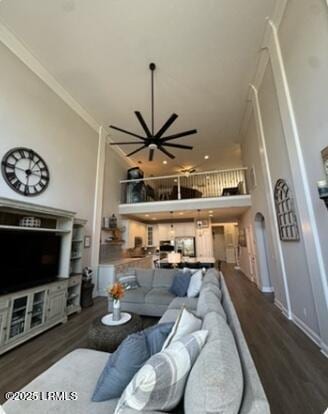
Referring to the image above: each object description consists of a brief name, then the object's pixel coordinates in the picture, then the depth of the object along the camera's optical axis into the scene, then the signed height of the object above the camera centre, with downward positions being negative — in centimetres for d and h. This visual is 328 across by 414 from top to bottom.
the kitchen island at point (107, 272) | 537 -58
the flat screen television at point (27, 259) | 291 -11
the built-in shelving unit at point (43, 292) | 275 -65
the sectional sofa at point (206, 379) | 82 -62
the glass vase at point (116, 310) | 257 -77
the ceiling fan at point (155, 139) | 365 +211
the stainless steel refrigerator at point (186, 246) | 905 +14
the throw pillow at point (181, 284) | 366 -66
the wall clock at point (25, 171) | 335 +146
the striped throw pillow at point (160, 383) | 94 -64
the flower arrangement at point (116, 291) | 261 -53
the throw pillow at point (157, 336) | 145 -65
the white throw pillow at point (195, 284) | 344 -62
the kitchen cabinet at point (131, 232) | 734 +71
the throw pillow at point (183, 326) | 137 -57
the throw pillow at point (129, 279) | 403 -60
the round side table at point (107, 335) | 227 -97
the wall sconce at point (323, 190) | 196 +55
